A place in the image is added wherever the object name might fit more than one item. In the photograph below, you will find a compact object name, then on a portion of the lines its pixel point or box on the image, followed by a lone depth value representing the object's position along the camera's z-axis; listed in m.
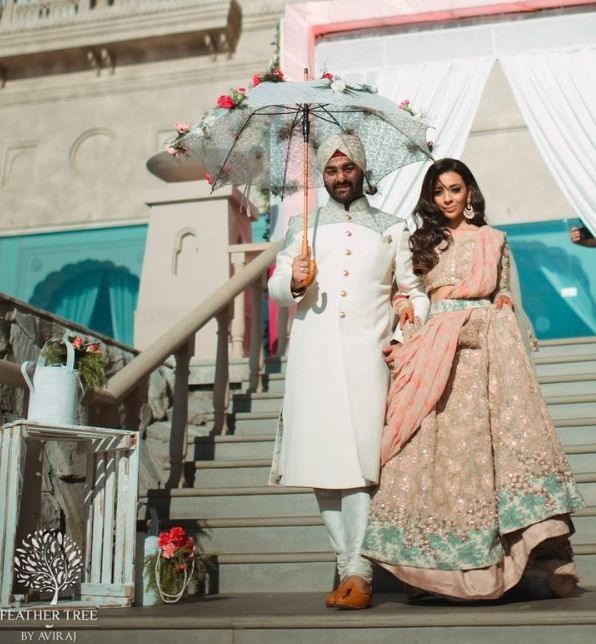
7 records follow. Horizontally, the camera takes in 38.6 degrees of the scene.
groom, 2.93
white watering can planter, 3.07
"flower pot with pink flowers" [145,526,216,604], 3.27
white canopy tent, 7.14
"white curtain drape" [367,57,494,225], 7.41
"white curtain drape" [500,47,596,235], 7.06
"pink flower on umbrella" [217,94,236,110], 3.36
